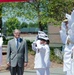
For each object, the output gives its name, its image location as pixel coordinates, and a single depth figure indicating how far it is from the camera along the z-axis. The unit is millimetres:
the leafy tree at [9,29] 38672
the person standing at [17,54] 9680
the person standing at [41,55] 10141
